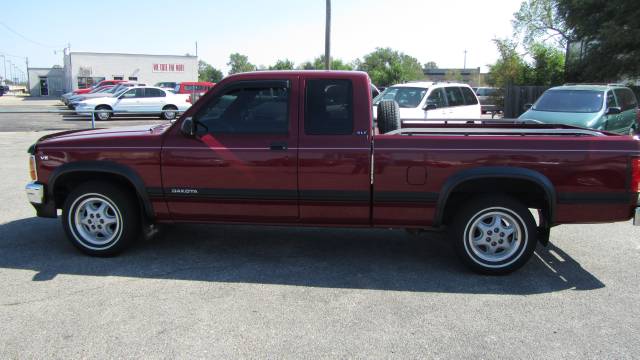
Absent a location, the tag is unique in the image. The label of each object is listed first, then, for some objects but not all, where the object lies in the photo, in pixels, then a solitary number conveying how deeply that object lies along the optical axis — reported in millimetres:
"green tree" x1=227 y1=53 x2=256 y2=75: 117762
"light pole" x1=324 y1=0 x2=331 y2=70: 17203
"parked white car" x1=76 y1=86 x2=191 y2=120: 22283
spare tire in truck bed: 5293
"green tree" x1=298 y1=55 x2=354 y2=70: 43031
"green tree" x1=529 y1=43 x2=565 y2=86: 23891
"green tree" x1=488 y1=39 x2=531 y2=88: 24636
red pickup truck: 4539
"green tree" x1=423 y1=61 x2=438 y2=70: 140000
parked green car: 11629
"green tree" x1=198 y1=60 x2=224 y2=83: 95438
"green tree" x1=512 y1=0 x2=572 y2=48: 38312
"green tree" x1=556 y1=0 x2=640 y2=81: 19000
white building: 54812
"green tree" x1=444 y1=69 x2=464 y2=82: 67600
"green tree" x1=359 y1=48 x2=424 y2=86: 45844
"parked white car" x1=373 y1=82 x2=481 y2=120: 12672
